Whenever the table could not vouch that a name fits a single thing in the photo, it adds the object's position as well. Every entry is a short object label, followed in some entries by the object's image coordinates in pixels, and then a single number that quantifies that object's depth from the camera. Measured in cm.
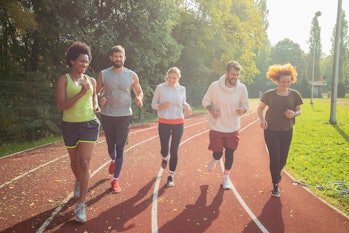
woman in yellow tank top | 426
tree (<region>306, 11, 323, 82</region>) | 8294
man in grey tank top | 545
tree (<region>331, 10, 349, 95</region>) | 8462
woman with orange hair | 562
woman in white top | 600
